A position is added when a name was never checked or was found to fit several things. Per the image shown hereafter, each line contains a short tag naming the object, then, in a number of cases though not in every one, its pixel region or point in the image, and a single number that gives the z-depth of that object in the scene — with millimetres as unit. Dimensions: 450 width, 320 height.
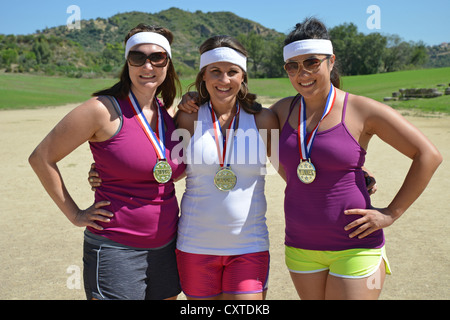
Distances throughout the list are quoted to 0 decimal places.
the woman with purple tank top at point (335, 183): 2926
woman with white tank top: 3049
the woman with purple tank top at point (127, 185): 3018
